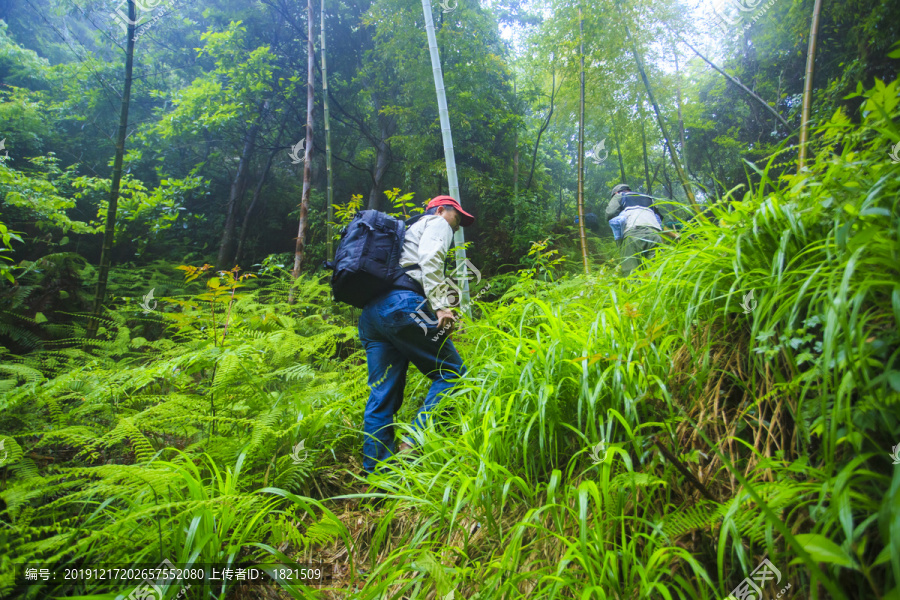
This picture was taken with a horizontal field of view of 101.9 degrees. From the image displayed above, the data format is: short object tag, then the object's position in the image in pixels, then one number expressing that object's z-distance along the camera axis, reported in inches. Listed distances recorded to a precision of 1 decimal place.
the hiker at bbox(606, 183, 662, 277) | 142.9
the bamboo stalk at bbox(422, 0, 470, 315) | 123.0
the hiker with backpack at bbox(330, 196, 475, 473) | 73.1
